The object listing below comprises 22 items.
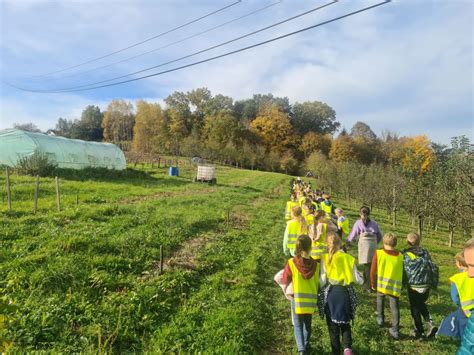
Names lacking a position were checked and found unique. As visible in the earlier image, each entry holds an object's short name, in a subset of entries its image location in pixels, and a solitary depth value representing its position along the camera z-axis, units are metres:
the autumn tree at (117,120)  70.84
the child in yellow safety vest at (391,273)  4.79
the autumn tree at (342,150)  60.62
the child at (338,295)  3.88
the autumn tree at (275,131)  63.50
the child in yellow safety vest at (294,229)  6.11
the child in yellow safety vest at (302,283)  4.01
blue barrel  27.53
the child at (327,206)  10.31
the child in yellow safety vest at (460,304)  3.29
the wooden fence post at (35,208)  9.89
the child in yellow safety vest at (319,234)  5.71
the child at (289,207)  9.09
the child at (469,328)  2.74
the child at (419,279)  4.76
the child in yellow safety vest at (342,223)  8.34
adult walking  6.63
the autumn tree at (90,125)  74.25
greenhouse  19.86
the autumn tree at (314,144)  63.47
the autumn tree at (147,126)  60.09
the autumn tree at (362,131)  76.51
